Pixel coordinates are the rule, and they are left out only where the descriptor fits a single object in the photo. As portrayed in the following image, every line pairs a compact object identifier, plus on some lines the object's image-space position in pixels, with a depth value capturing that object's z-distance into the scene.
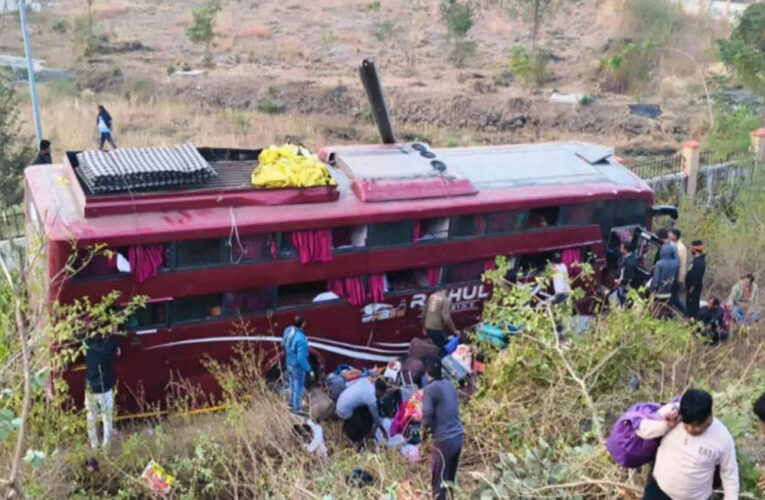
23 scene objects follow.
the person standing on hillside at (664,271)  10.76
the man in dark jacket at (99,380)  7.85
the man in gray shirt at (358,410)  8.30
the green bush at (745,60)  19.50
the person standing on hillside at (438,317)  9.59
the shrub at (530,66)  28.81
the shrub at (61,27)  35.81
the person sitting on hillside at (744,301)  11.16
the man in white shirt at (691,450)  4.94
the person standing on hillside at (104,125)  17.58
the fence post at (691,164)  15.10
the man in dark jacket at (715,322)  10.73
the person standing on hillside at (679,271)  10.92
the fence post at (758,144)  15.86
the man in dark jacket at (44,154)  12.52
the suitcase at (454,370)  9.45
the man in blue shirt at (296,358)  8.66
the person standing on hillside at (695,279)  10.91
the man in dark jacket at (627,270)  11.13
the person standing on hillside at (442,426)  6.94
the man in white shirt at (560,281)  9.90
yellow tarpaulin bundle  9.02
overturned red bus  8.30
